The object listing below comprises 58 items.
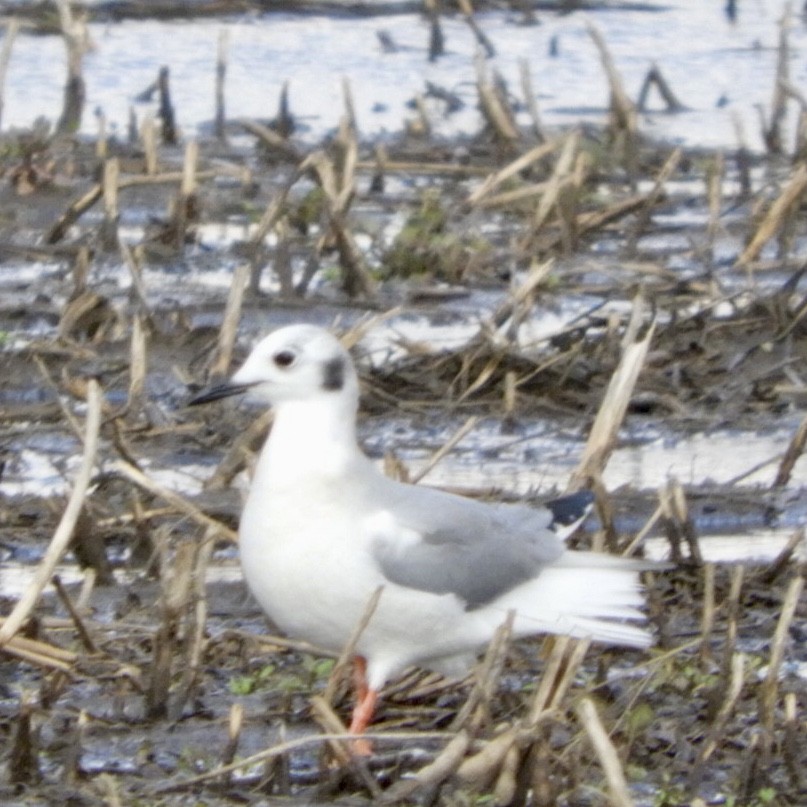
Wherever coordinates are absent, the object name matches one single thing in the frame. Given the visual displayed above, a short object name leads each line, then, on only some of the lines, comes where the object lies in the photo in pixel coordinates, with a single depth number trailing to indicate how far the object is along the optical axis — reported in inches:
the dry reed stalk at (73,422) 401.6
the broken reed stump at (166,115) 930.7
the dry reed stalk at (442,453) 419.8
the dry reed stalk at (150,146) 783.1
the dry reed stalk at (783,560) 405.1
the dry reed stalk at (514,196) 727.7
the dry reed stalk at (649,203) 716.7
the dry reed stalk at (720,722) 312.5
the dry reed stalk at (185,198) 720.3
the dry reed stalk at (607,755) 271.7
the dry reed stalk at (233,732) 305.7
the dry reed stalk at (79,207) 697.0
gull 338.0
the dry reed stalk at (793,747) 311.7
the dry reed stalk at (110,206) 674.8
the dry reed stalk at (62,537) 329.4
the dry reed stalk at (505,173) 724.0
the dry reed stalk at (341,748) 305.3
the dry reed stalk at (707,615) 354.0
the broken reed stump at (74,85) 941.8
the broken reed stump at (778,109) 907.4
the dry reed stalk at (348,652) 318.7
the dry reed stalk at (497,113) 890.7
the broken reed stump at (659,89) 1020.9
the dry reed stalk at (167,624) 346.0
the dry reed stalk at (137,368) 485.4
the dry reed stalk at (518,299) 555.2
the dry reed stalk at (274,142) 823.1
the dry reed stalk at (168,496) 400.2
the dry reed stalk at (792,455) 466.9
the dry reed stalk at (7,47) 832.6
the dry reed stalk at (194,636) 351.3
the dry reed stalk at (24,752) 312.8
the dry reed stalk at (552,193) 717.9
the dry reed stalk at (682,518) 409.7
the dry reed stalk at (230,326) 518.9
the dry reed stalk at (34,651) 343.0
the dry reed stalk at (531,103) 834.2
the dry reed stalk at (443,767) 289.9
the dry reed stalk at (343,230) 647.1
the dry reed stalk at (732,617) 327.6
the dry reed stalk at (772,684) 311.4
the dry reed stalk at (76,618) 351.9
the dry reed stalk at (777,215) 701.3
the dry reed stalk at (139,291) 564.4
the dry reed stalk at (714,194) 709.3
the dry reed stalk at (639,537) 394.3
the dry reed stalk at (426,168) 792.9
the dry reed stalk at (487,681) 298.2
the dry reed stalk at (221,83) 959.9
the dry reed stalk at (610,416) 406.3
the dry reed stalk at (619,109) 877.2
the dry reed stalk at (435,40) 1163.9
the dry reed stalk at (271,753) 296.0
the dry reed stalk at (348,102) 855.1
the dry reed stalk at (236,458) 452.8
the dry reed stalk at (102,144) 857.5
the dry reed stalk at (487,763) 288.5
